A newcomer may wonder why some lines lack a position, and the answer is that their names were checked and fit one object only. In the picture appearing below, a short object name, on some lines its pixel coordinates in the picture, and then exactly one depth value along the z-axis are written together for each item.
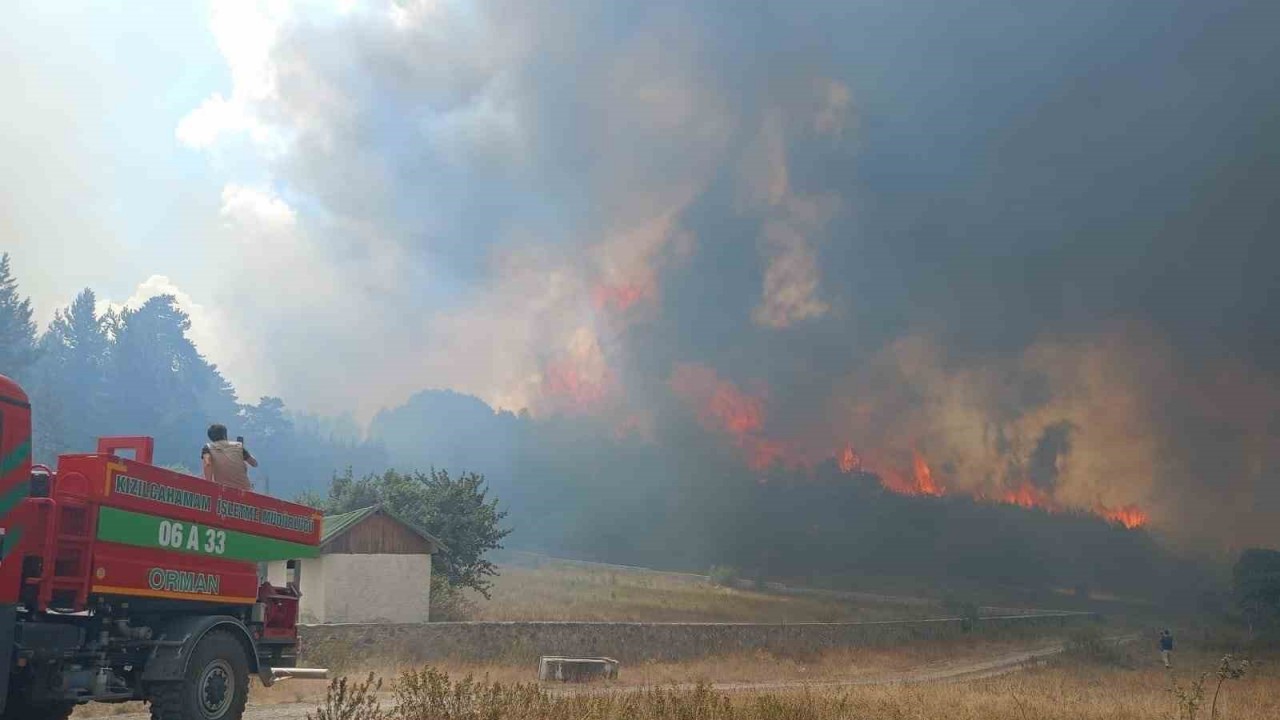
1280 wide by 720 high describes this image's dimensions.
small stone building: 32.28
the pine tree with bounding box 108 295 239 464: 114.00
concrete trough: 24.98
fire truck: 9.64
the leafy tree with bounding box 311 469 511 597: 43.22
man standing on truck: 12.56
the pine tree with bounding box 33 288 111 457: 97.75
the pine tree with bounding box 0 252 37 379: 92.19
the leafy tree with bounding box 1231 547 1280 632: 64.25
